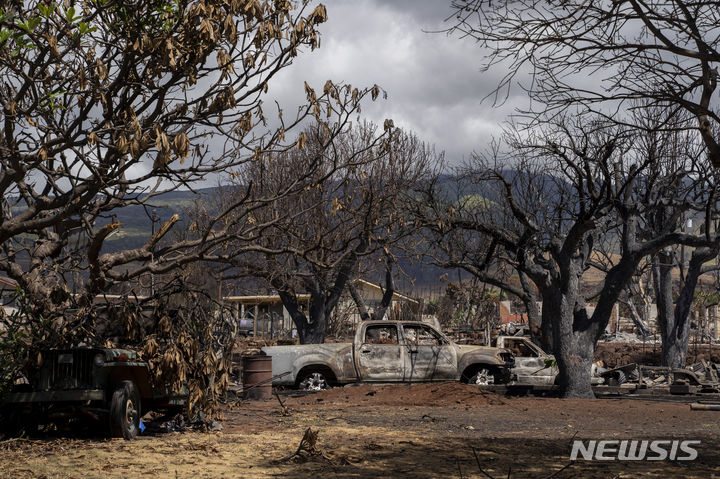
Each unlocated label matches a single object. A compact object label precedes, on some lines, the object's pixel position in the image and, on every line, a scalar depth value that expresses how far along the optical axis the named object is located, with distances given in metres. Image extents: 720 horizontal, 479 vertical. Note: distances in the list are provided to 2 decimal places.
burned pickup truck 17.75
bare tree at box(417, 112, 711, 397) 16.72
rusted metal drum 16.69
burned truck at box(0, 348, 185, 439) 10.59
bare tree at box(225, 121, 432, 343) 25.25
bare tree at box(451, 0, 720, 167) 7.29
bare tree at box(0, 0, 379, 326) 8.40
